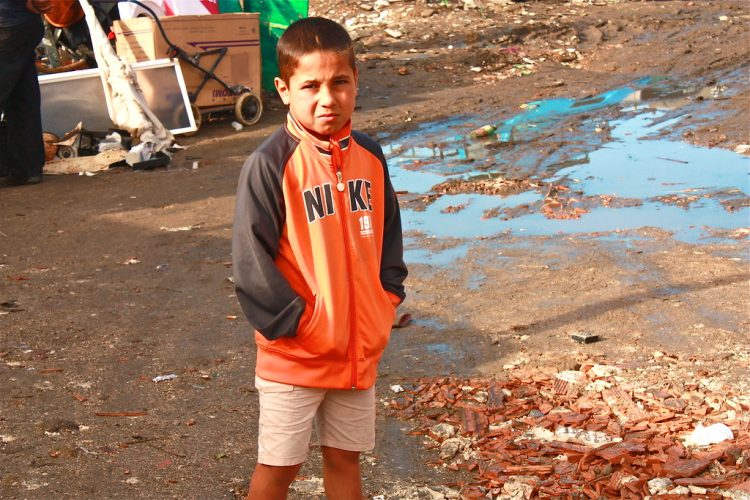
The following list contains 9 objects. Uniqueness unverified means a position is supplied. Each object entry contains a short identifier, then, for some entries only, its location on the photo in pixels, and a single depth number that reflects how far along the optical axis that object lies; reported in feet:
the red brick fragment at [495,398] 15.06
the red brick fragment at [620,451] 12.94
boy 9.21
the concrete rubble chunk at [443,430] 14.23
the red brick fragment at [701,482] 12.34
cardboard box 40.09
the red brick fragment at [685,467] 12.58
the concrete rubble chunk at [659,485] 12.28
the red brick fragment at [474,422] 14.30
